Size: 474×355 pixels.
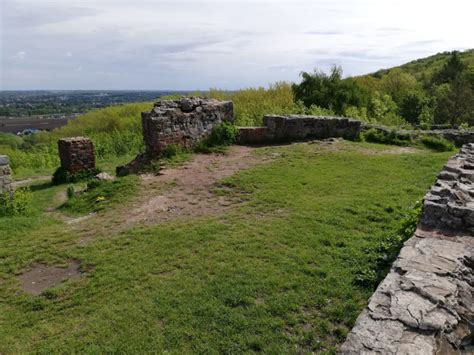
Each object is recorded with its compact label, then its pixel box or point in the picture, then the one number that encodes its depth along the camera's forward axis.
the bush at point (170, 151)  10.57
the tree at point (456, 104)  29.03
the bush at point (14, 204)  8.16
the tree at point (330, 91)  25.56
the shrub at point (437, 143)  11.76
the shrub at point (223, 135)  11.66
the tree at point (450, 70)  40.94
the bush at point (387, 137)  12.39
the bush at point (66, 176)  11.63
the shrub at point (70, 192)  9.37
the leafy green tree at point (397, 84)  38.38
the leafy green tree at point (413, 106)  29.69
